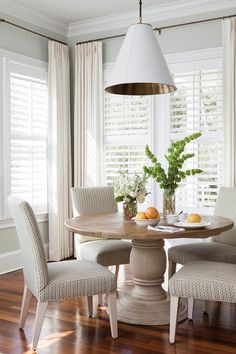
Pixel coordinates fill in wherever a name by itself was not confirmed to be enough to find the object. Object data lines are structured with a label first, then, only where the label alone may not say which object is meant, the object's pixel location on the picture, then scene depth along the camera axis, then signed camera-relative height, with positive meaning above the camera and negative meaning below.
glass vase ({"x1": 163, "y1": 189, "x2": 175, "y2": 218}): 3.57 -0.22
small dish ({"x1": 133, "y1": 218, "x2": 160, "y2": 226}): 3.29 -0.35
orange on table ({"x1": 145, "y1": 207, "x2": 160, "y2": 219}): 3.35 -0.30
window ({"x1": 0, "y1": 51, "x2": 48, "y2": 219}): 5.04 +0.46
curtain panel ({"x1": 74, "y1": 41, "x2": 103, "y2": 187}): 5.63 +0.71
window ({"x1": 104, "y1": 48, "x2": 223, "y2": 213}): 5.00 +0.56
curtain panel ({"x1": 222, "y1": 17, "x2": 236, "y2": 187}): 4.73 +0.76
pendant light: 3.06 +0.75
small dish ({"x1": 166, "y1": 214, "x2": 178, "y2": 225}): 3.42 -0.35
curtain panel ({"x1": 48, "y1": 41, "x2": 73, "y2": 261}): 5.59 +0.25
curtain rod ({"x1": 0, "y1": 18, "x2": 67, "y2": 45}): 4.91 +1.61
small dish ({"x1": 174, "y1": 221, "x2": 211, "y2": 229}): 3.13 -0.36
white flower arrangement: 3.46 -0.12
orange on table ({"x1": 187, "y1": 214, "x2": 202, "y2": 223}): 3.32 -0.33
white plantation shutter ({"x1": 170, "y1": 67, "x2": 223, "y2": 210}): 4.99 +0.51
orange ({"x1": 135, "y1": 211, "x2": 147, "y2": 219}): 3.34 -0.31
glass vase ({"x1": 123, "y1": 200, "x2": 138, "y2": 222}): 3.51 -0.29
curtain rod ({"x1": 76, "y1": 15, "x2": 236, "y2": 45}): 4.86 +1.62
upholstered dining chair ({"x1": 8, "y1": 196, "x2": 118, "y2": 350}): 2.85 -0.66
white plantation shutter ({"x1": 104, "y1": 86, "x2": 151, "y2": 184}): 5.45 +0.48
